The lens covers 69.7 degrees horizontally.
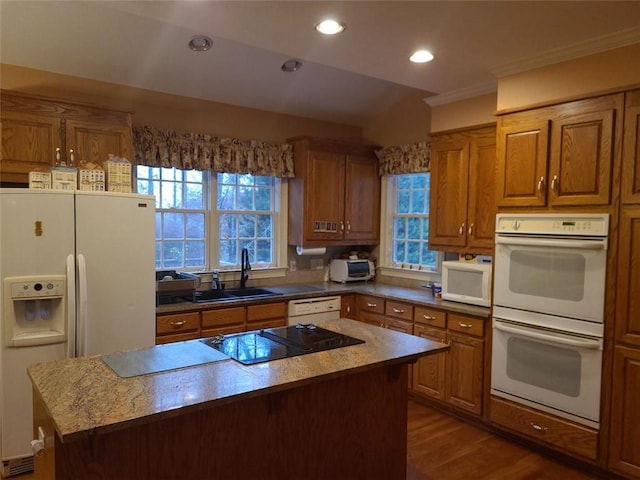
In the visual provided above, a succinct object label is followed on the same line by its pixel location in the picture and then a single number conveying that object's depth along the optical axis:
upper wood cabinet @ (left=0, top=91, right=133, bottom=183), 2.93
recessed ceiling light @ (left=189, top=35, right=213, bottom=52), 3.28
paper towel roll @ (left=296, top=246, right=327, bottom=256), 4.49
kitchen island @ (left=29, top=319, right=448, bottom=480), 1.51
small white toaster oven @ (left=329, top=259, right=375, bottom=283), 4.63
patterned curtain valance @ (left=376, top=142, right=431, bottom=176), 4.30
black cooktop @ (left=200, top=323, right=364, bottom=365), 2.04
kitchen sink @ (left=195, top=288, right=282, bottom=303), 3.71
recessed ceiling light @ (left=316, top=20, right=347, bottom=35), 2.39
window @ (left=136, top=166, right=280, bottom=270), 3.91
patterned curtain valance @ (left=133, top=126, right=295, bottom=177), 3.66
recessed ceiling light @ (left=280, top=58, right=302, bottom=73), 3.78
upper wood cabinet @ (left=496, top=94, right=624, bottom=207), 2.63
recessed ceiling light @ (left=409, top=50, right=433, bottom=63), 2.81
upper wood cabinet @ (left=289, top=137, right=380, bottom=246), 4.38
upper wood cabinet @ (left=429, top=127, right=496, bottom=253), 3.52
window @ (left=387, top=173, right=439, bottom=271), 4.51
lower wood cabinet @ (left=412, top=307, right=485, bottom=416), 3.34
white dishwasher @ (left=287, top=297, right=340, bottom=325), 3.95
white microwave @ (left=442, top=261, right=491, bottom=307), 3.40
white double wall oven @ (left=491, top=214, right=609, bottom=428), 2.68
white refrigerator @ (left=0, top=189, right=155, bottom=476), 2.52
